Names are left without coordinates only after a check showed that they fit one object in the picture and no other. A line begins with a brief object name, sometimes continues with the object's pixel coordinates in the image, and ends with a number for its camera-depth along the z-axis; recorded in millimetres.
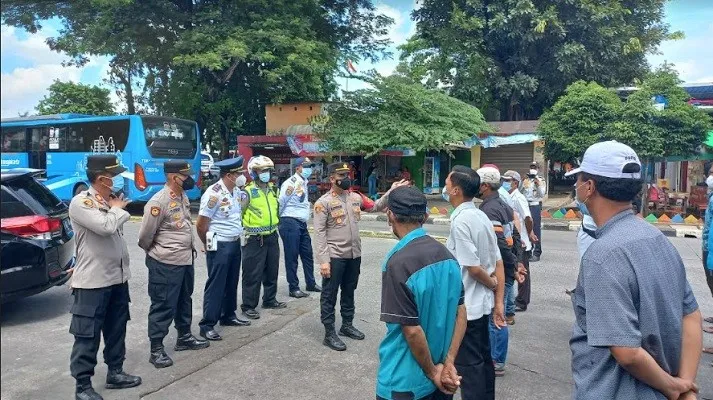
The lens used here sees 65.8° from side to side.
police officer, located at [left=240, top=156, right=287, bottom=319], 5688
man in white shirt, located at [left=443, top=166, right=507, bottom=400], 3350
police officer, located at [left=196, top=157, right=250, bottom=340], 5078
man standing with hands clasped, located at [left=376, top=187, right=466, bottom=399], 2398
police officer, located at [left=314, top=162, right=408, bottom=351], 4961
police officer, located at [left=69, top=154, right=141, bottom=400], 3770
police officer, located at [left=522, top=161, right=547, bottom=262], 9016
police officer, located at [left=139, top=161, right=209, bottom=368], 4449
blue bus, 15914
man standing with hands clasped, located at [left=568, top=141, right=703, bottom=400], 1825
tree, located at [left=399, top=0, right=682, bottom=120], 20656
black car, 5359
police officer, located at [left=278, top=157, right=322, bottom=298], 6730
